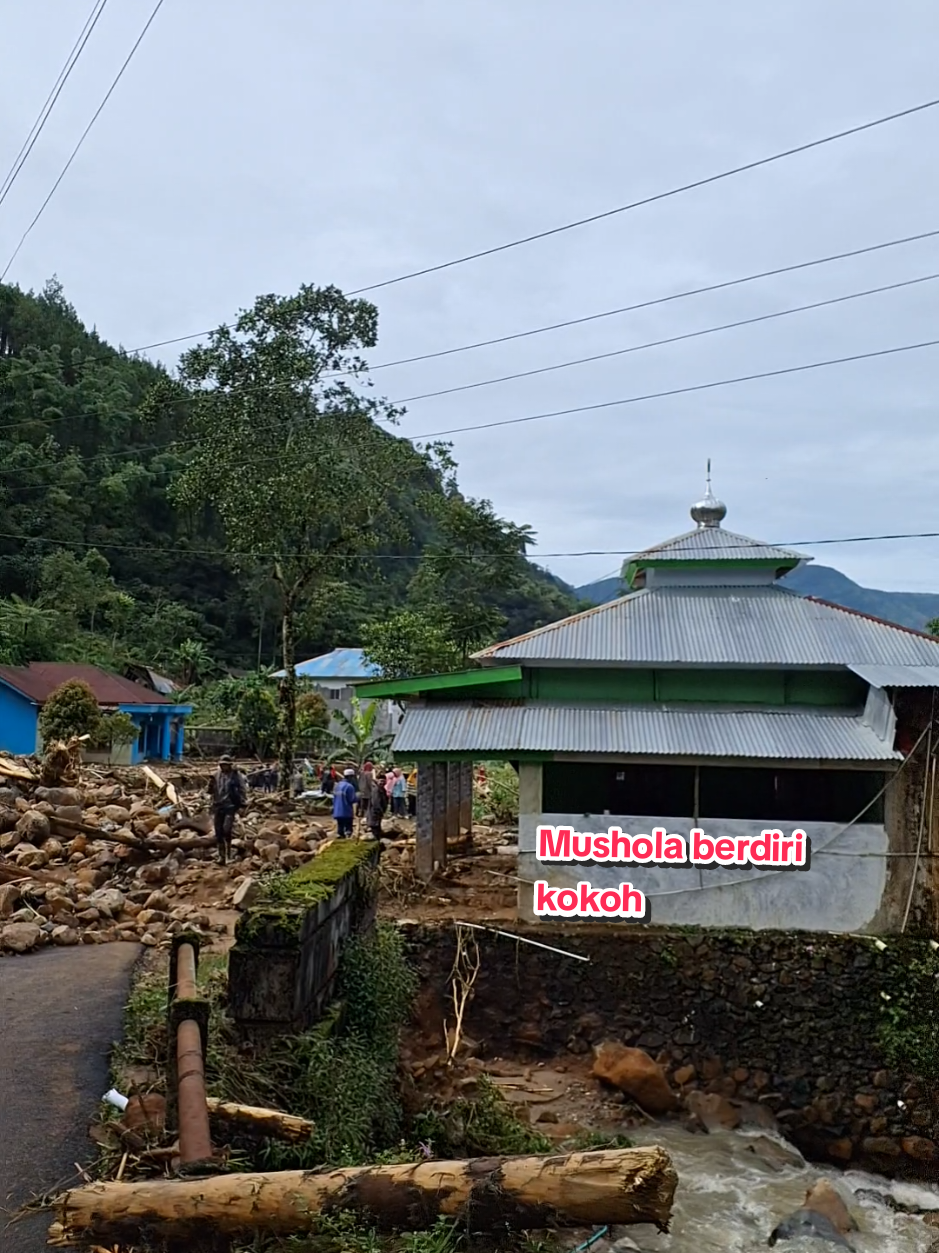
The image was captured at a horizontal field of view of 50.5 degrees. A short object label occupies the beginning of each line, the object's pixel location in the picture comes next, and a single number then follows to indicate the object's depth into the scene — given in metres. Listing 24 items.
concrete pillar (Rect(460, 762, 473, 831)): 19.11
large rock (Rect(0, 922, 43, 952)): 10.09
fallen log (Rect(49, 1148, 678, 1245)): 4.20
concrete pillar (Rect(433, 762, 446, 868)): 15.21
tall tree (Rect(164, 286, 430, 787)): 21.59
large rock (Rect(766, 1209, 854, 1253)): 9.20
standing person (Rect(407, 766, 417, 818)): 25.54
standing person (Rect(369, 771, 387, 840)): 18.11
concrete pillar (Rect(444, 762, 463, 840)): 17.86
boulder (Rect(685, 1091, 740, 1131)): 11.66
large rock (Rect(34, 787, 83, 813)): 16.81
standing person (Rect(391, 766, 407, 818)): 23.24
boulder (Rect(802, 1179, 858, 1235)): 9.65
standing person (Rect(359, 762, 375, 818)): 18.61
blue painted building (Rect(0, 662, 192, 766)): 31.89
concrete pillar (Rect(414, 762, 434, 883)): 14.89
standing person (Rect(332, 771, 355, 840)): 17.47
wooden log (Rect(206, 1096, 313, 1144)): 5.41
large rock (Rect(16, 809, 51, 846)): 14.51
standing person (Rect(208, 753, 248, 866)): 15.27
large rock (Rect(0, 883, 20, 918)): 11.32
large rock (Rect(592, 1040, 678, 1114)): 11.59
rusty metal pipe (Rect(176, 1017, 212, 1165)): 4.62
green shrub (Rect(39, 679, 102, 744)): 27.14
